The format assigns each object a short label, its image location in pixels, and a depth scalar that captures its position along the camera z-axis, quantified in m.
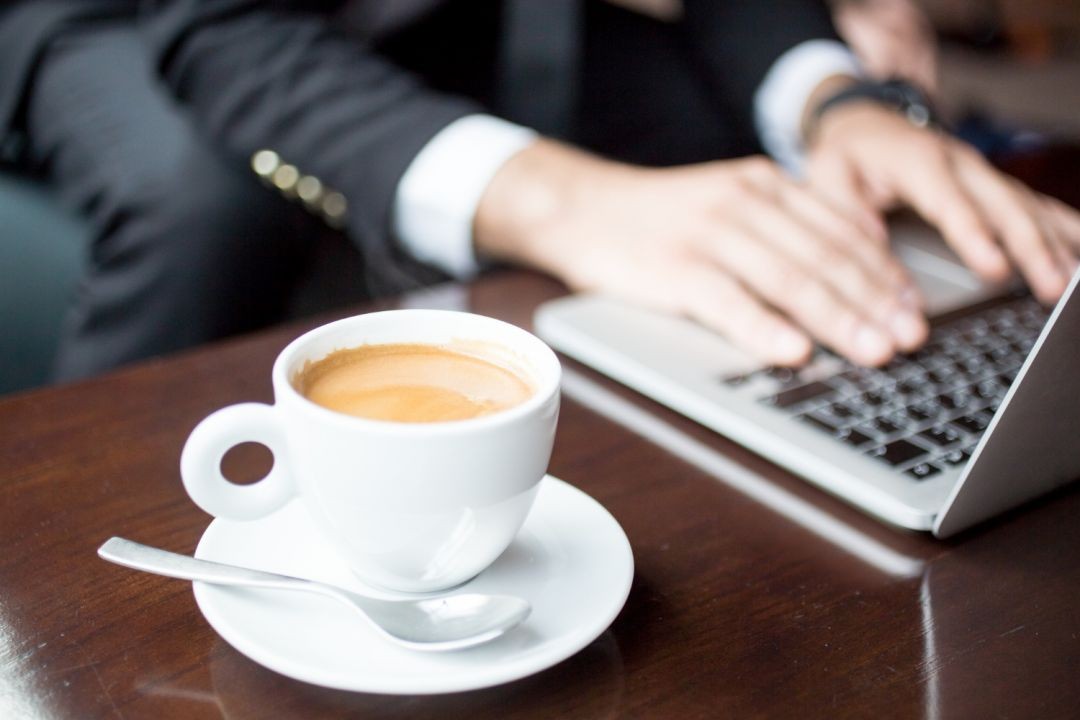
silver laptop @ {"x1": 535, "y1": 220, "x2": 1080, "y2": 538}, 0.41
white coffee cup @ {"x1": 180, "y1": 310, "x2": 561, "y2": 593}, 0.33
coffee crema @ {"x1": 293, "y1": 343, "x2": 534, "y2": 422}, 0.36
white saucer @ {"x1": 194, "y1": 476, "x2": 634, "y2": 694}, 0.32
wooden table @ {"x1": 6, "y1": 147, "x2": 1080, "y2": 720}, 0.34
